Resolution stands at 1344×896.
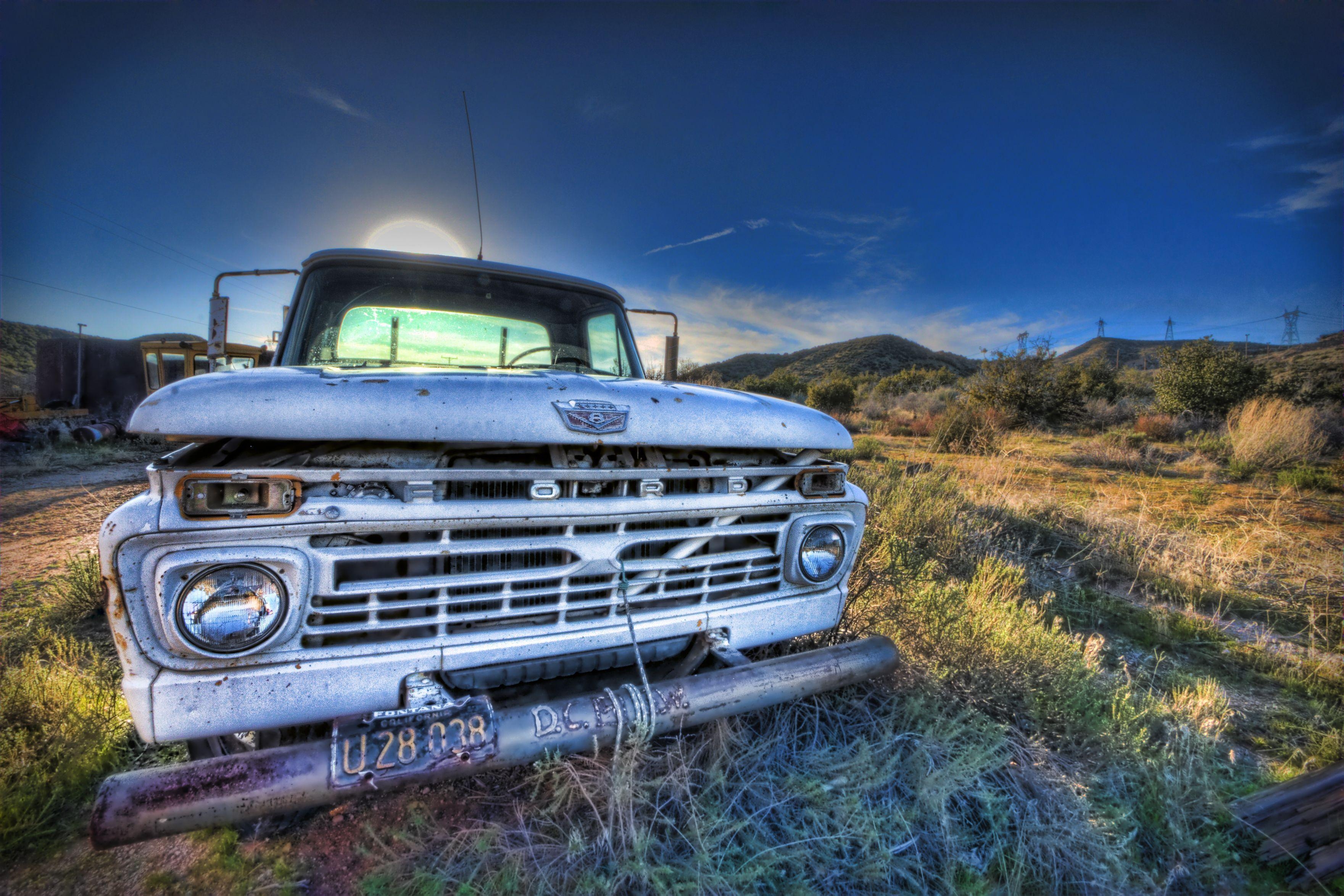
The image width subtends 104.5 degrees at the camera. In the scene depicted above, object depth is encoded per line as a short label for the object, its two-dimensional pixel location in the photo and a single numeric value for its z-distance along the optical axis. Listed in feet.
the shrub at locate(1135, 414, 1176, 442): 36.11
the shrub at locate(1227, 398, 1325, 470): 26.16
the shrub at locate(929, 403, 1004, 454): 28.58
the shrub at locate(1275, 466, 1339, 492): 22.52
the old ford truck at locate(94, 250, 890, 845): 3.92
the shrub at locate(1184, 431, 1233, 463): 28.86
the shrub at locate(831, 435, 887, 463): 27.99
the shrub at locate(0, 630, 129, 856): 5.35
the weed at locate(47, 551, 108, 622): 10.12
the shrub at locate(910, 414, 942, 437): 41.87
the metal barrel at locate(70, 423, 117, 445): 35.12
